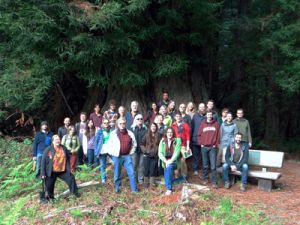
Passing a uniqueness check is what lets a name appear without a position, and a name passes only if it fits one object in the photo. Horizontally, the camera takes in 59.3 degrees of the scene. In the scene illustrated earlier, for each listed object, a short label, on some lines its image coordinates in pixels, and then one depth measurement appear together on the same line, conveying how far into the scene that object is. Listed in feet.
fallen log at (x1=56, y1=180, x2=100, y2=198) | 20.26
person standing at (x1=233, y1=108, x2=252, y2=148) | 21.98
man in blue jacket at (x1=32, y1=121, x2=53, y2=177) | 23.37
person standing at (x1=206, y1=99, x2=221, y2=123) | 21.91
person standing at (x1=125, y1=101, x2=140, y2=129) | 21.84
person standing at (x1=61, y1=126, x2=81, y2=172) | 23.20
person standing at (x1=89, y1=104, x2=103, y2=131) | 24.09
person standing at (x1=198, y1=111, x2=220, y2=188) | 21.26
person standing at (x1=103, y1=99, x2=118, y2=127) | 22.28
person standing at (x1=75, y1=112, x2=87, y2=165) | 24.07
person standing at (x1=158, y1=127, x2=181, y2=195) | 19.71
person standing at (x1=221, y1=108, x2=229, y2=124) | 22.50
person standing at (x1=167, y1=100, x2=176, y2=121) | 22.59
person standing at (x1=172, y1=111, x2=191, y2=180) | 20.91
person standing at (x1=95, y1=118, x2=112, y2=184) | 21.60
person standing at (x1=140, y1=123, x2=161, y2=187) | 20.18
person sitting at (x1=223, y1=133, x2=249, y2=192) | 20.75
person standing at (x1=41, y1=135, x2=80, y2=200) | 19.40
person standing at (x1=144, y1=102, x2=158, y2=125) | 22.91
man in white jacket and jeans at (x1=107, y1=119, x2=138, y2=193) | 20.04
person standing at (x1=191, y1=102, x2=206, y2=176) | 22.46
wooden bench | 21.05
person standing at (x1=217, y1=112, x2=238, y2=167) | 21.81
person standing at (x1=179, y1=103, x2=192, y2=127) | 21.91
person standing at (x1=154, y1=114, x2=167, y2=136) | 20.63
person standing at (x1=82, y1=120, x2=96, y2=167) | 23.46
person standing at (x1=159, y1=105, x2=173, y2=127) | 21.50
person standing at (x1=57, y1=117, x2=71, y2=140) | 23.82
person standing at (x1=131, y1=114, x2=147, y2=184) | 21.08
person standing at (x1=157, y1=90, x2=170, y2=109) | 24.29
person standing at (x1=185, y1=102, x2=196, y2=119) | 23.02
